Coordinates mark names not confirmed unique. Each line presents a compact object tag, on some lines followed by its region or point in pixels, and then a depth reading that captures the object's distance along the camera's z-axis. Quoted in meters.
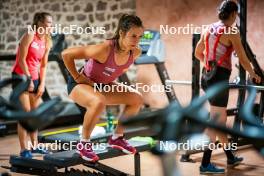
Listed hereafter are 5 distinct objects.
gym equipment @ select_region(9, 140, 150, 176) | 3.55
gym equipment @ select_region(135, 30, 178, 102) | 6.03
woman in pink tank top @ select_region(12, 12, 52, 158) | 4.59
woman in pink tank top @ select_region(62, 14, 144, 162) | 3.49
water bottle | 5.69
